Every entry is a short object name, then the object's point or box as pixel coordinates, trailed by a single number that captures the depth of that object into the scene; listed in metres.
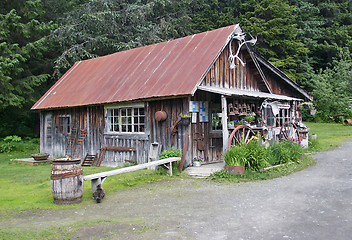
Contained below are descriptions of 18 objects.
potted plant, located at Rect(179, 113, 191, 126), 11.07
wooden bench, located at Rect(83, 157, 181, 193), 7.97
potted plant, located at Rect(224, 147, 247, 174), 9.96
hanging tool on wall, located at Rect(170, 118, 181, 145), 11.29
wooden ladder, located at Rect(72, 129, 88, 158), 15.02
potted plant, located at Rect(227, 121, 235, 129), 11.15
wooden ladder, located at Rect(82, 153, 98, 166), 14.32
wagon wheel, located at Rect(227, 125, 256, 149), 10.70
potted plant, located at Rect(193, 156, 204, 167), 11.23
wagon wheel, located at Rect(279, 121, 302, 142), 14.19
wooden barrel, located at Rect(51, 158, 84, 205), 7.35
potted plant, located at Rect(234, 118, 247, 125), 11.60
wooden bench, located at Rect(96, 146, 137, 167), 12.99
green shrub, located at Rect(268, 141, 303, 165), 11.34
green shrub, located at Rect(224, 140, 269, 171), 10.06
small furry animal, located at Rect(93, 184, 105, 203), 7.67
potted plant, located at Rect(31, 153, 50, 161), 15.11
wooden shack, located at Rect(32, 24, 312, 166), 11.48
